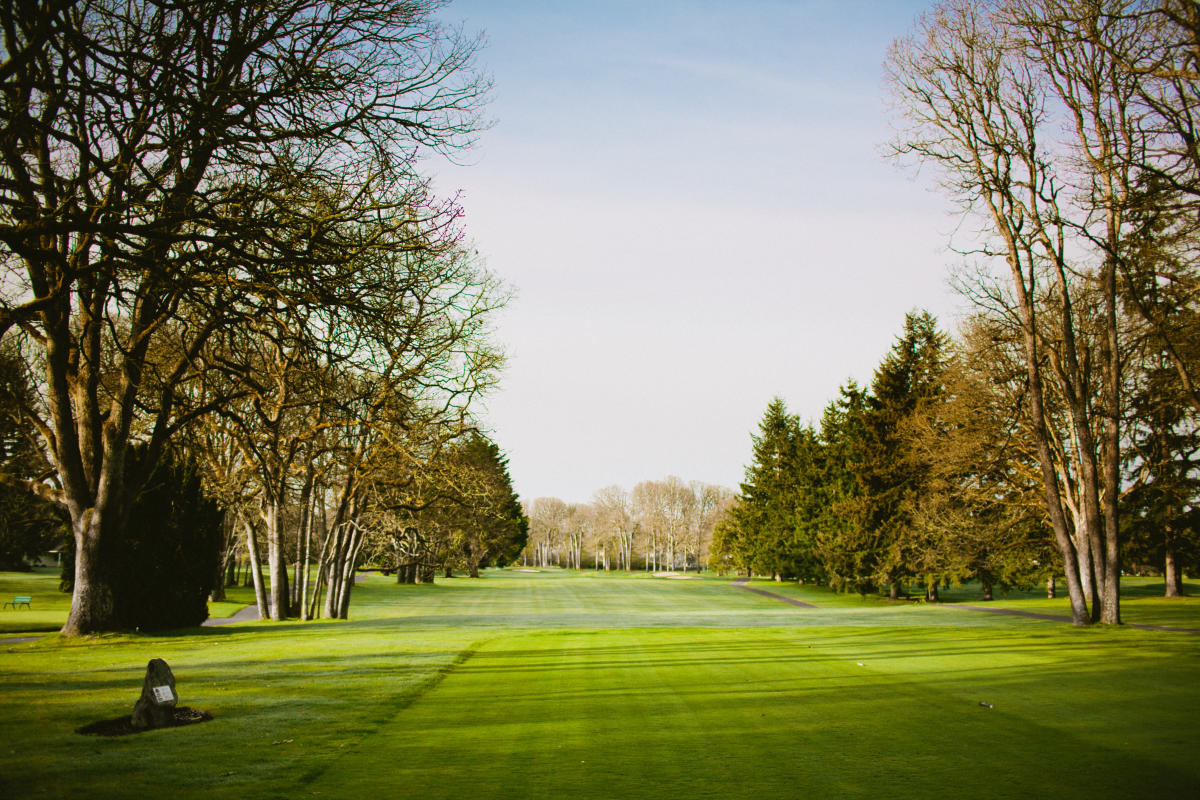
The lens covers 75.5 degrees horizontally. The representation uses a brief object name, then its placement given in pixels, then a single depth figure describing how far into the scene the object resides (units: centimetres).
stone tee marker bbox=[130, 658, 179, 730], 798
